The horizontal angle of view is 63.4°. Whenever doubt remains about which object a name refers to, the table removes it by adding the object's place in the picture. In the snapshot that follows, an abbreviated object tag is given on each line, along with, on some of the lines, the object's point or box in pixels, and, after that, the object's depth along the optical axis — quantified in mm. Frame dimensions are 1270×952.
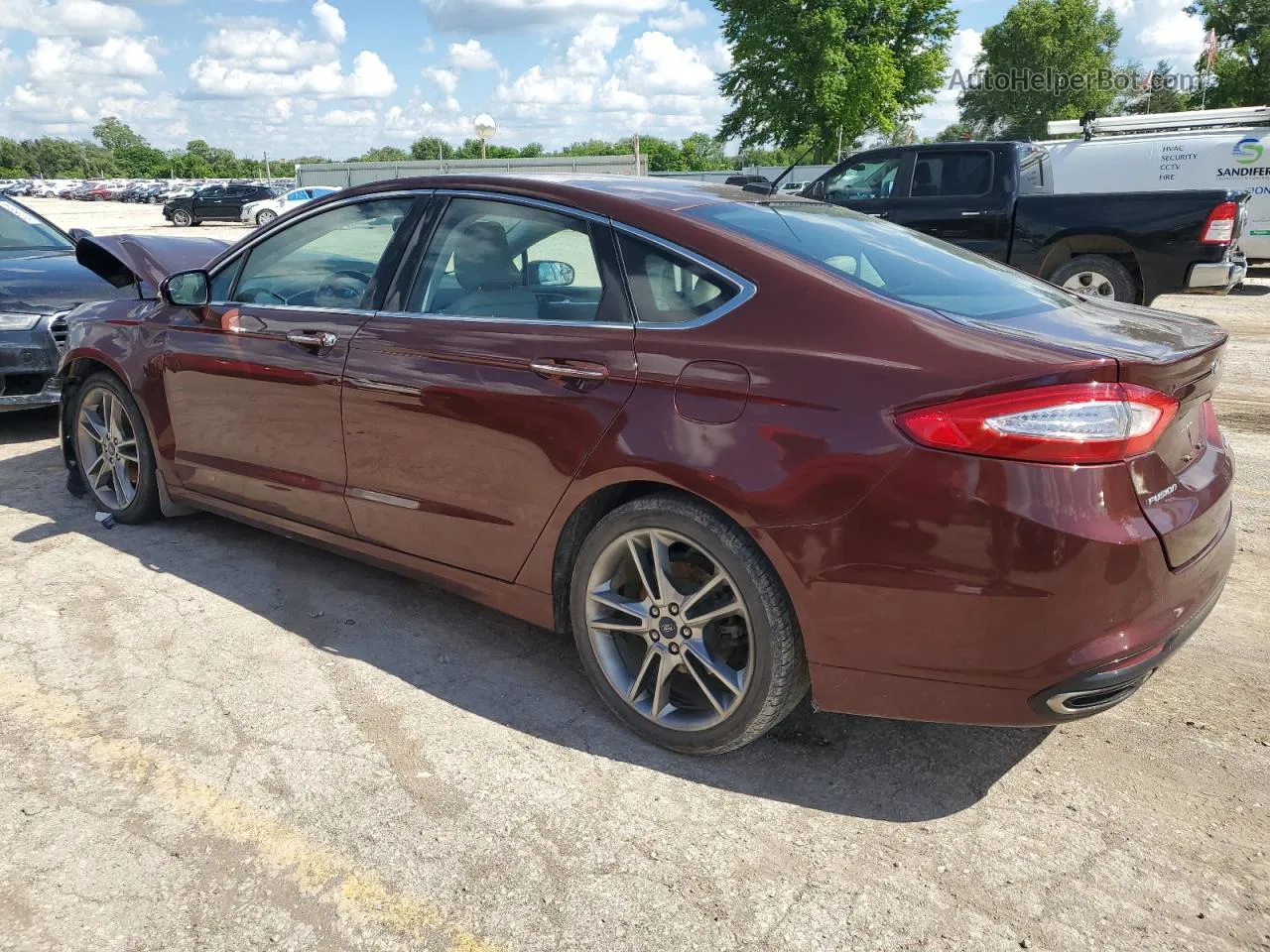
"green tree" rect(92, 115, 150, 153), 168375
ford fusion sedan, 2365
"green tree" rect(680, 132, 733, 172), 84125
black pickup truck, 9734
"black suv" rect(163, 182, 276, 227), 43875
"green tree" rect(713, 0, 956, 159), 42125
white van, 14328
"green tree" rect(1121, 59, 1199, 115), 59844
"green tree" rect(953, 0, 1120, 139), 69938
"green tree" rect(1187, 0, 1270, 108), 50312
